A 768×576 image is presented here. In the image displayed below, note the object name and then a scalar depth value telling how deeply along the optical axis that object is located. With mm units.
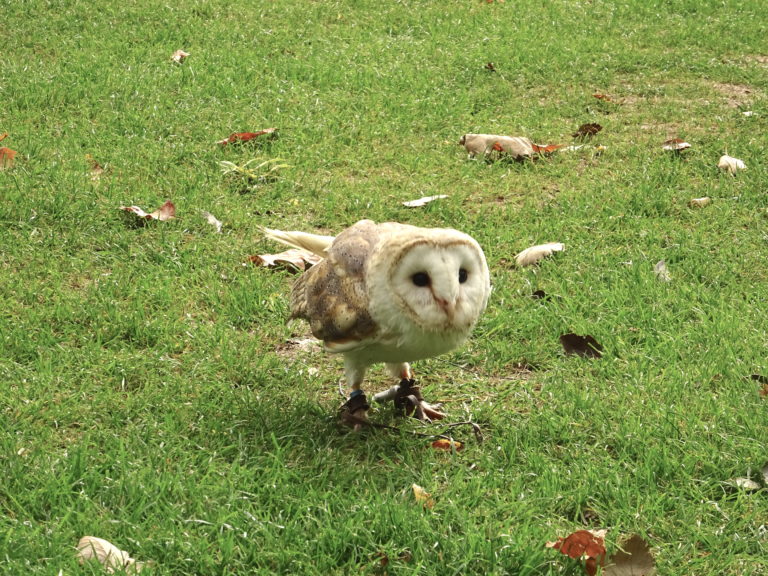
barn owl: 6141
